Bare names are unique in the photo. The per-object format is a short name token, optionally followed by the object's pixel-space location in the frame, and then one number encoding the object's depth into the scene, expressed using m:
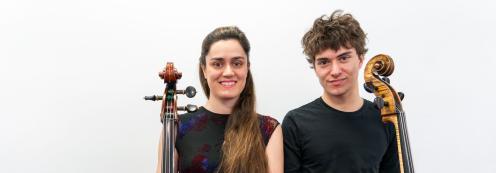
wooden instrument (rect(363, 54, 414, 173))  1.00
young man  1.13
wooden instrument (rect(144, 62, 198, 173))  0.95
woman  1.07
